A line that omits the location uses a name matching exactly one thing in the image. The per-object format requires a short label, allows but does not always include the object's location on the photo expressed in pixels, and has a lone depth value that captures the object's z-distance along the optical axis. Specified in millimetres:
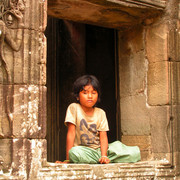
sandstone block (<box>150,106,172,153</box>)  4852
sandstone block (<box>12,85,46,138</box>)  3896
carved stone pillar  3863
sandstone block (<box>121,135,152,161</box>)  5031
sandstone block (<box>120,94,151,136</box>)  5094
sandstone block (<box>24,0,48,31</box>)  4031
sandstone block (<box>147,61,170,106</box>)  4903
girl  4438
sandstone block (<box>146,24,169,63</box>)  4969
